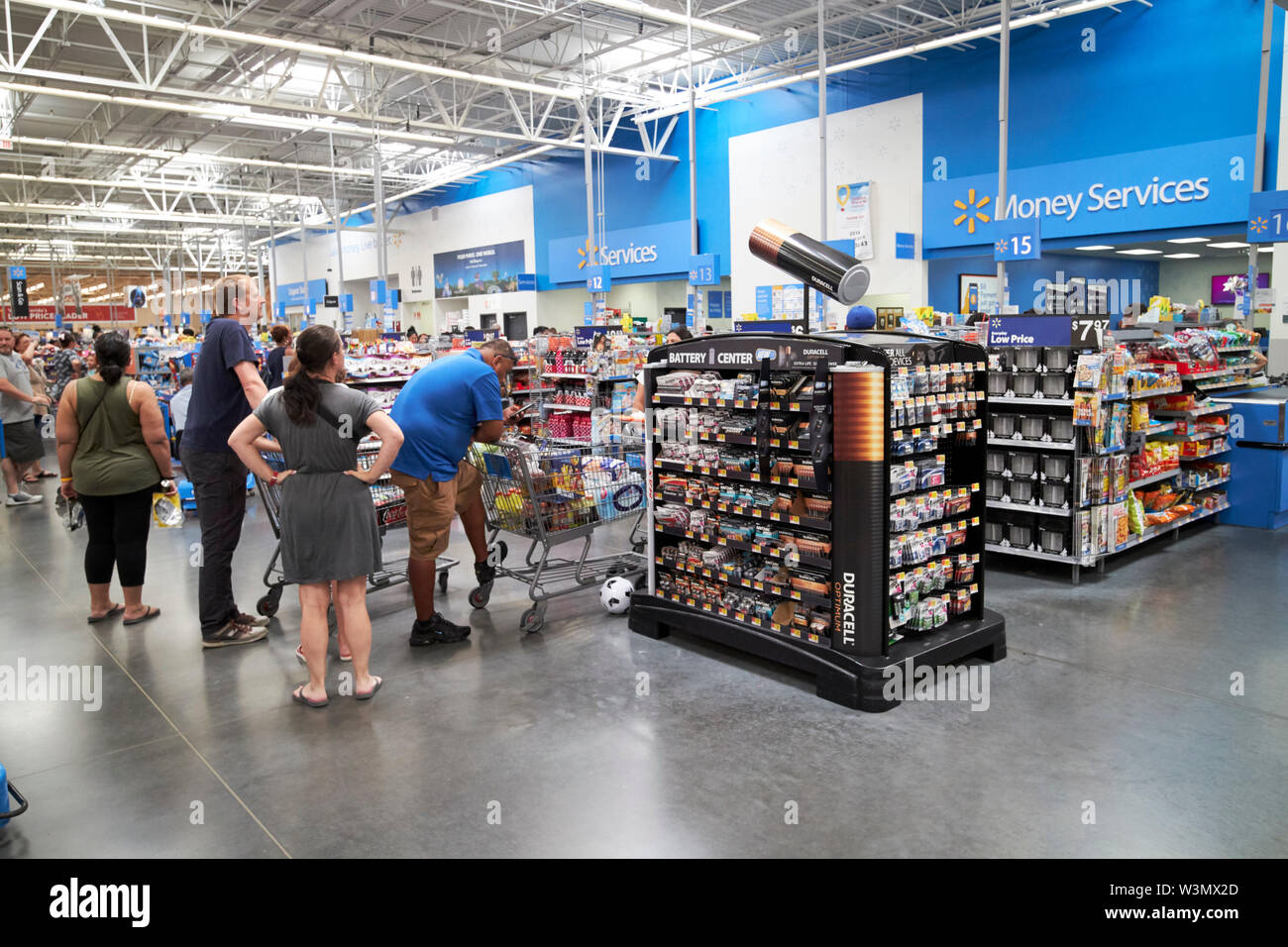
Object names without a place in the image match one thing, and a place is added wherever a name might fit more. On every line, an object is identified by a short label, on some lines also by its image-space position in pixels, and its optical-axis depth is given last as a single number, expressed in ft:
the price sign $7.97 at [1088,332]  20.01
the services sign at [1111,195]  36.24
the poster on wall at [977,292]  47.52
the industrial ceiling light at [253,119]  49.74
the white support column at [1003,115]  32.27
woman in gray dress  13.15
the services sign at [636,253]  61.21
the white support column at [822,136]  35.21
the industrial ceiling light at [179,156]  57.26
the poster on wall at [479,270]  76.95
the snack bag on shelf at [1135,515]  21.57
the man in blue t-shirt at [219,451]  16.28
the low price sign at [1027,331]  20.68
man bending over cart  16.38
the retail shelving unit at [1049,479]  19.98
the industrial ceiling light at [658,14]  37.42
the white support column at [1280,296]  32.14
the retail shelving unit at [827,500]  13.41
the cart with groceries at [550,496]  17.85
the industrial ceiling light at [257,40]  35.65
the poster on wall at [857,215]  49.47
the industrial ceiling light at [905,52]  38.86
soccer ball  18.40
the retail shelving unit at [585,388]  31.89
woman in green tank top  17.10
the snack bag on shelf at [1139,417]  21.77
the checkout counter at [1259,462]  24.47
